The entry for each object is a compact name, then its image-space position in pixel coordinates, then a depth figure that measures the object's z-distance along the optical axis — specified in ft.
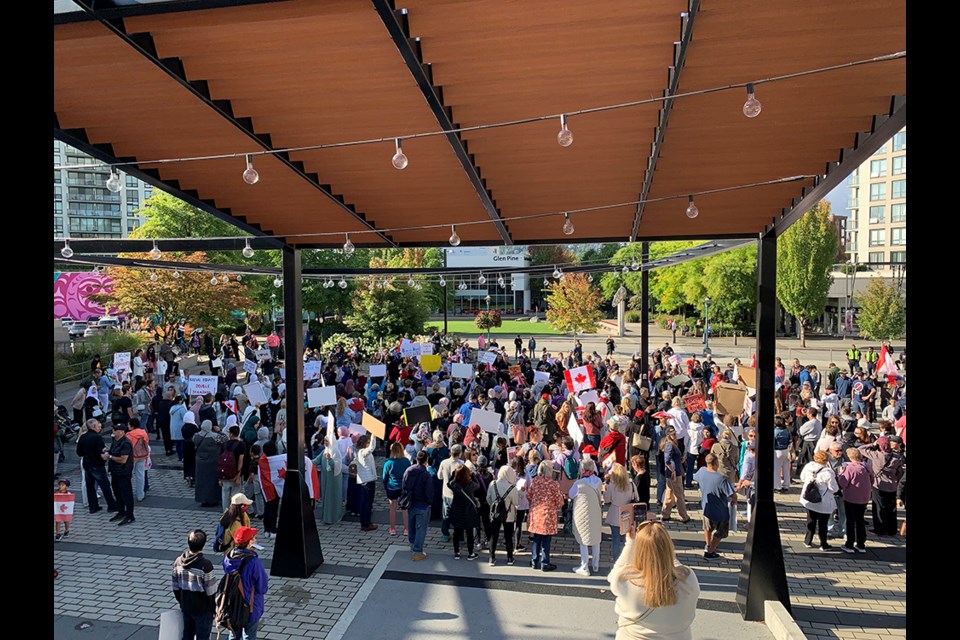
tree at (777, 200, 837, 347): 141.49
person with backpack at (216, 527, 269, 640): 19.12
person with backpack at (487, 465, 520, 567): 28.71
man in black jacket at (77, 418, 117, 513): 35.09
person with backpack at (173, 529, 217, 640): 19.02
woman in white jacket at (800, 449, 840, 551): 29.19
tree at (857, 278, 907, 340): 120.16
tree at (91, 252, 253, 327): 90.12
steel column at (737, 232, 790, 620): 23.48
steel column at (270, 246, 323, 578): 27.02
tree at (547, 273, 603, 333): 127.95
